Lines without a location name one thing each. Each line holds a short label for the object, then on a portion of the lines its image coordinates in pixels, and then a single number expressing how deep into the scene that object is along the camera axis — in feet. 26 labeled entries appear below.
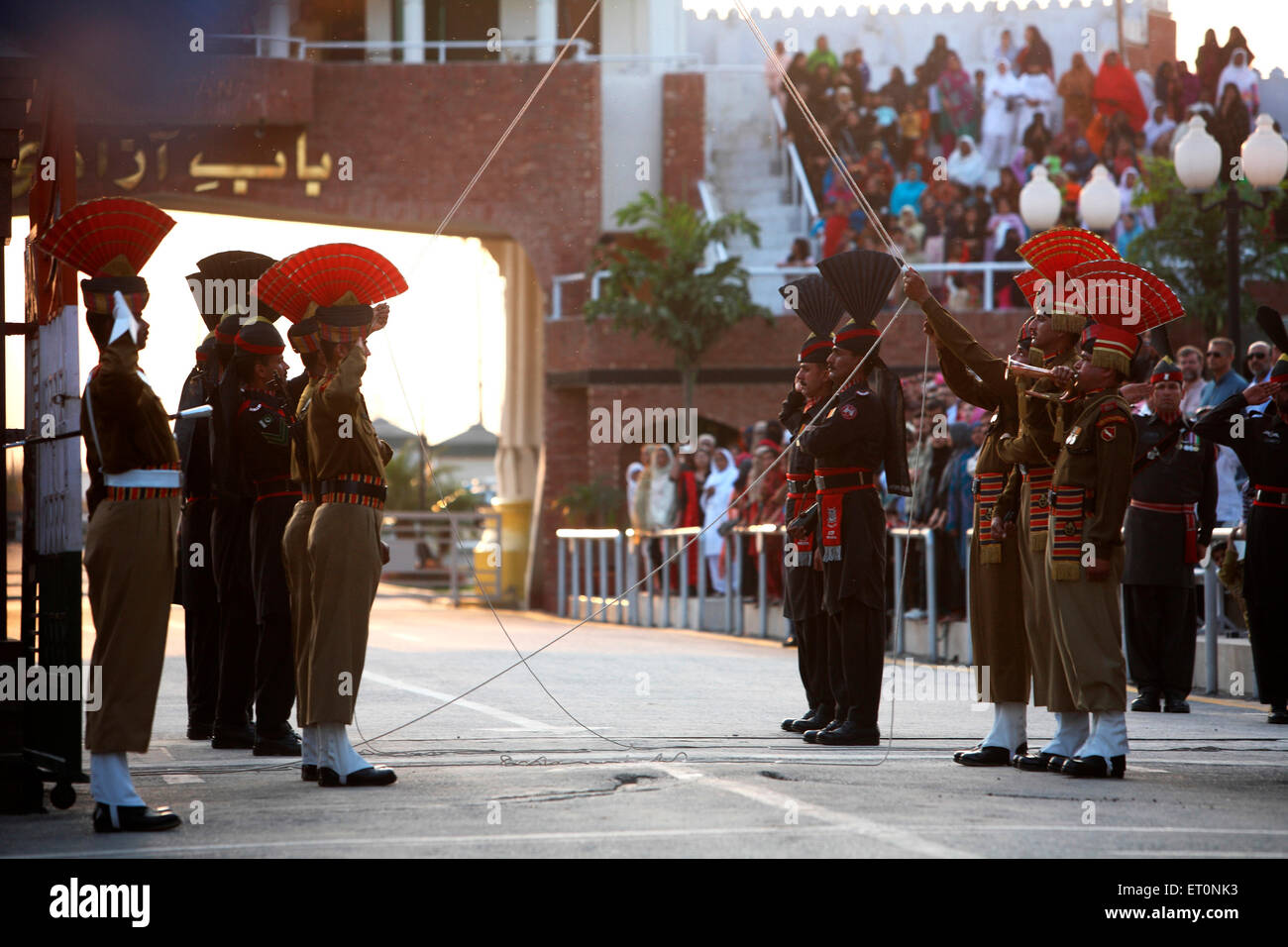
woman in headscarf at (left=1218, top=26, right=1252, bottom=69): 84.58
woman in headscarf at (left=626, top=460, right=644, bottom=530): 76.15
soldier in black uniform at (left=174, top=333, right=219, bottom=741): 32.53
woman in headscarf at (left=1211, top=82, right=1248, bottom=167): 77.77
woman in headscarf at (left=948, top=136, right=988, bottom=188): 84.74
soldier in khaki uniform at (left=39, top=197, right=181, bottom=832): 22.39
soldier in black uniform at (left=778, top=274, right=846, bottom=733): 32.40
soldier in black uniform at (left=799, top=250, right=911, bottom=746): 30.71
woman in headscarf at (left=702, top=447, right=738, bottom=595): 65.82
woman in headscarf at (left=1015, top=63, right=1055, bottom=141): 88.43
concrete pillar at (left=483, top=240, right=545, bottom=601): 102.42
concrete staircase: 92.99
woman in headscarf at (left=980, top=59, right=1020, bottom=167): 87.51
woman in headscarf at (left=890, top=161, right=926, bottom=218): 82.33
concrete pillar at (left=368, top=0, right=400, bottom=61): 98.32
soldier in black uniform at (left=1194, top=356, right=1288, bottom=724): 34.58
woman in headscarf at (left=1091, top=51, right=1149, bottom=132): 87.15
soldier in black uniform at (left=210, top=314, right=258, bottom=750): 30.81
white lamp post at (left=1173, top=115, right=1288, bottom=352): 49.32
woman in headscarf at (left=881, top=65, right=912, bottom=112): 88.28
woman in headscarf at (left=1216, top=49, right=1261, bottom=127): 83.56
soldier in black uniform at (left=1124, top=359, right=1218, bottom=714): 37.50
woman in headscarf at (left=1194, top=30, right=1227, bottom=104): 84.12
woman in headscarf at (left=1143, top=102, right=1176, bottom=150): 84.43
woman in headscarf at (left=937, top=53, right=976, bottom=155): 88.28
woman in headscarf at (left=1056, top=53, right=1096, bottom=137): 88.09
